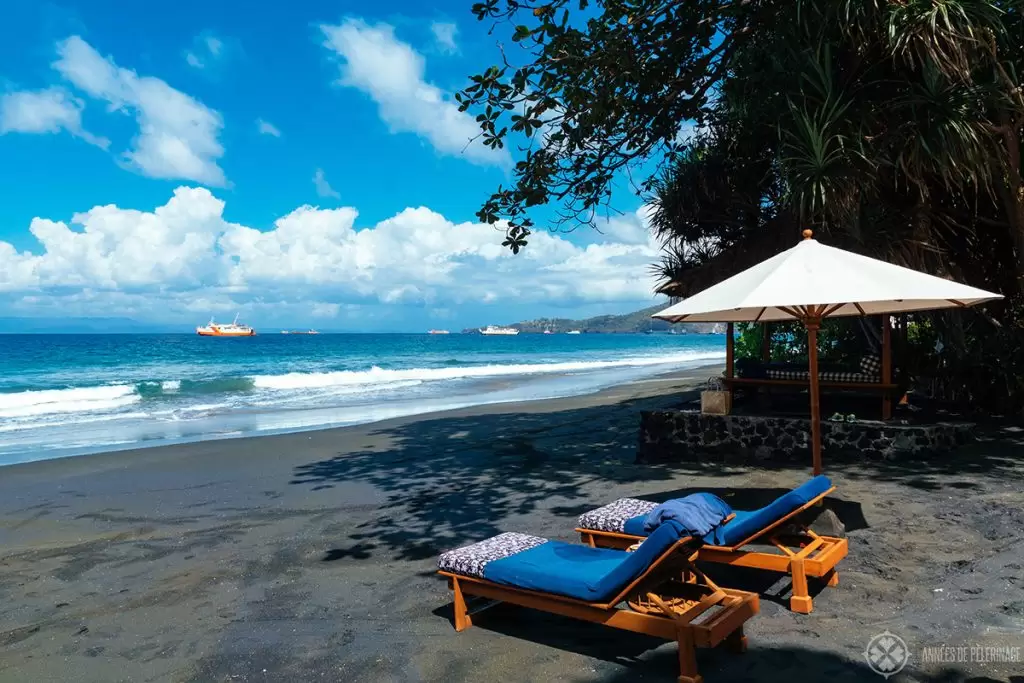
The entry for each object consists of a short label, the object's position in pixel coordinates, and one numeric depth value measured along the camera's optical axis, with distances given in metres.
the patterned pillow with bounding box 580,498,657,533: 4.65
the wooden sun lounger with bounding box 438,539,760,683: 3.19
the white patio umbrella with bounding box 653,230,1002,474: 4.84
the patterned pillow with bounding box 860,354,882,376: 8.27
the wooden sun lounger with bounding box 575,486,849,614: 3.95
